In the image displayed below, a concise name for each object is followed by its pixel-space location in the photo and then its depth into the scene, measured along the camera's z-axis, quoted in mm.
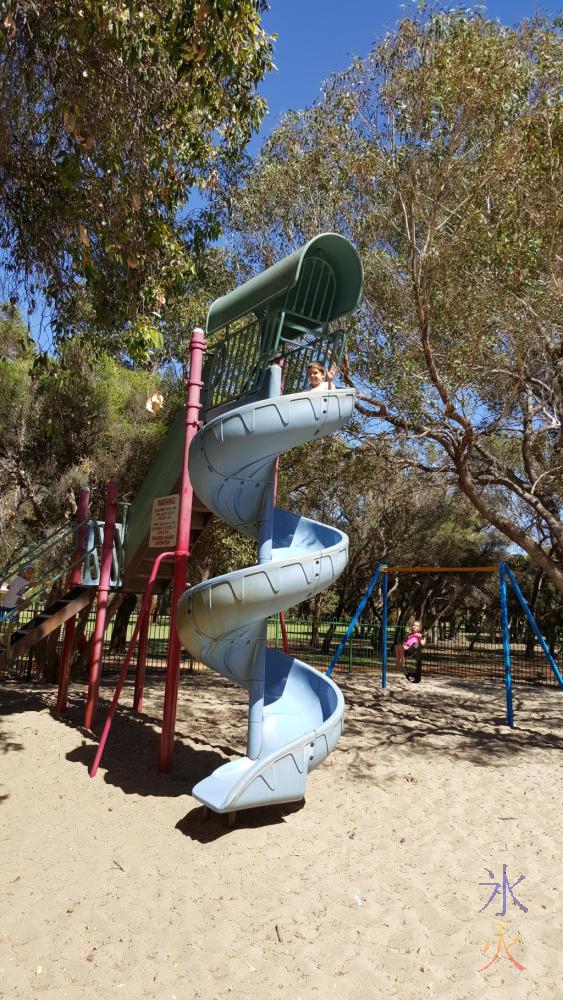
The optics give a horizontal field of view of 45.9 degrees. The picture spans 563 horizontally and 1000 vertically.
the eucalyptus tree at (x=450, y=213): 9078
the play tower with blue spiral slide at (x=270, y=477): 5070
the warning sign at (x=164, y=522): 6559
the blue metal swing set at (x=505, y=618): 9516
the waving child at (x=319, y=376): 5676
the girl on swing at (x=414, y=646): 14172
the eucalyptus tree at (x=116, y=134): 5602
